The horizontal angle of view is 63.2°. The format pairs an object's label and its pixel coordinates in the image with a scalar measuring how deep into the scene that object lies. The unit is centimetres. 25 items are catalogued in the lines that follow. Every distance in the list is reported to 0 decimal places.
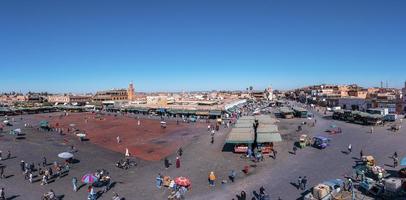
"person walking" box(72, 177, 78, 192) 2168
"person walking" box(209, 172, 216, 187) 2223
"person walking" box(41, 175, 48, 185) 2344
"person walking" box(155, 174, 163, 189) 2218
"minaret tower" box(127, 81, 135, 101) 15450
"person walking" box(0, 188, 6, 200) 2005
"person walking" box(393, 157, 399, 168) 2515
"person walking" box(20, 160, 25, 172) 2784
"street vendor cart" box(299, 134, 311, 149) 3438
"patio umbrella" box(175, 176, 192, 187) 2116
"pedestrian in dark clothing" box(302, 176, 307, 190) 2053
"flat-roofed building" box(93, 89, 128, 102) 14612
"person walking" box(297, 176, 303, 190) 2069
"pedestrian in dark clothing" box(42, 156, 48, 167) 2940
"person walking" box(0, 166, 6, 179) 2574
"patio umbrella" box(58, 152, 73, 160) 2836
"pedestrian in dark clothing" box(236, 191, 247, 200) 1862
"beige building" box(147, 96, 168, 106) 9925
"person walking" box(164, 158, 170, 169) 2791
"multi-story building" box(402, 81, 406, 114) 6961
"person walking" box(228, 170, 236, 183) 2308
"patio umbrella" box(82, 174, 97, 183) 2112
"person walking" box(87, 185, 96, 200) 1956
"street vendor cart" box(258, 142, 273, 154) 3138
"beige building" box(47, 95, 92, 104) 15415
